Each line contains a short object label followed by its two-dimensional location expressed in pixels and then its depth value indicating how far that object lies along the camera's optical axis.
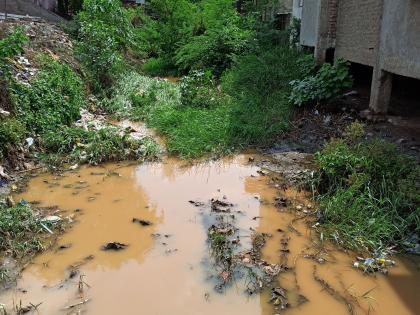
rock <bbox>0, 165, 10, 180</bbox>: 4.81
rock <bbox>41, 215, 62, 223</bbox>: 3.95
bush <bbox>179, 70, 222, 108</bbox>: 8.17
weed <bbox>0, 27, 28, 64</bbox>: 5.42
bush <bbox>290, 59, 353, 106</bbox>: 6.97
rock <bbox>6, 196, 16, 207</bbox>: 4.17
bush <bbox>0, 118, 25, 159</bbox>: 5.04
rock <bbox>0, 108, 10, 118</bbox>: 5.34
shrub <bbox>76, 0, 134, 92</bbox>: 8.96
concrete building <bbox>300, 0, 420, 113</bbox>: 5.29
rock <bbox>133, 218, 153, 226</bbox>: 4.07
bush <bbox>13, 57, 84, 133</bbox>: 5.92
